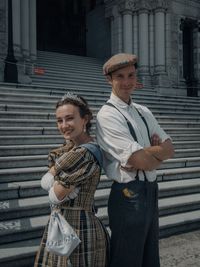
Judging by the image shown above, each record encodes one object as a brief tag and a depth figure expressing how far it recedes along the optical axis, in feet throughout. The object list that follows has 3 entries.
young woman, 6.36
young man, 6.73
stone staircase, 13.39
